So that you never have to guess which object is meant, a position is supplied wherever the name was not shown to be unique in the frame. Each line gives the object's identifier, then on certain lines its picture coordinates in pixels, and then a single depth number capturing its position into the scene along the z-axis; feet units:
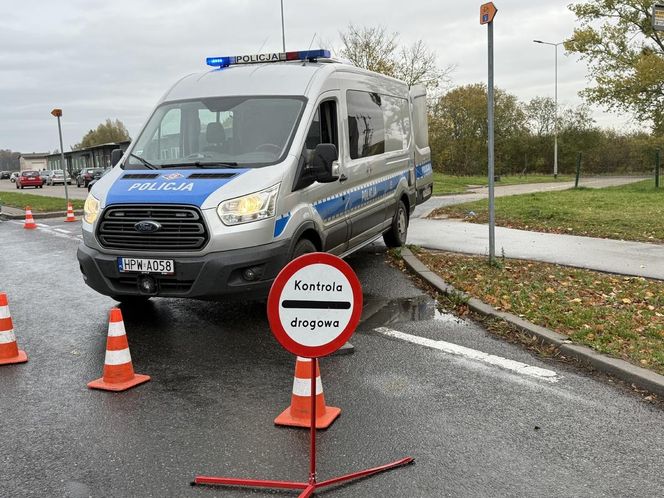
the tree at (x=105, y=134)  424.05
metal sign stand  10.62
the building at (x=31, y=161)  474.45
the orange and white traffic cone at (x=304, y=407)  13.29
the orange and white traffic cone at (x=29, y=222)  54.51
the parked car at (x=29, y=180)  176.86
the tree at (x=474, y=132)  186.70
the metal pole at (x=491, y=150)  25.91
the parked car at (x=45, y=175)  211.72
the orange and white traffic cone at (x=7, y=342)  17.58
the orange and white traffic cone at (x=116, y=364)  15.57
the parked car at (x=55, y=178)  204.33
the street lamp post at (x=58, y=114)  68.80
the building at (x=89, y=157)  252.19
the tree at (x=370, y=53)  117.50
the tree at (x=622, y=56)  95.63
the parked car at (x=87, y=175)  159.33
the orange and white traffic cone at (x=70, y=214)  59.88
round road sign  10.68
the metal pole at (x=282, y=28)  53.49
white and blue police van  18.56
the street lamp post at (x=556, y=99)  158.20
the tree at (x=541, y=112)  208.44
